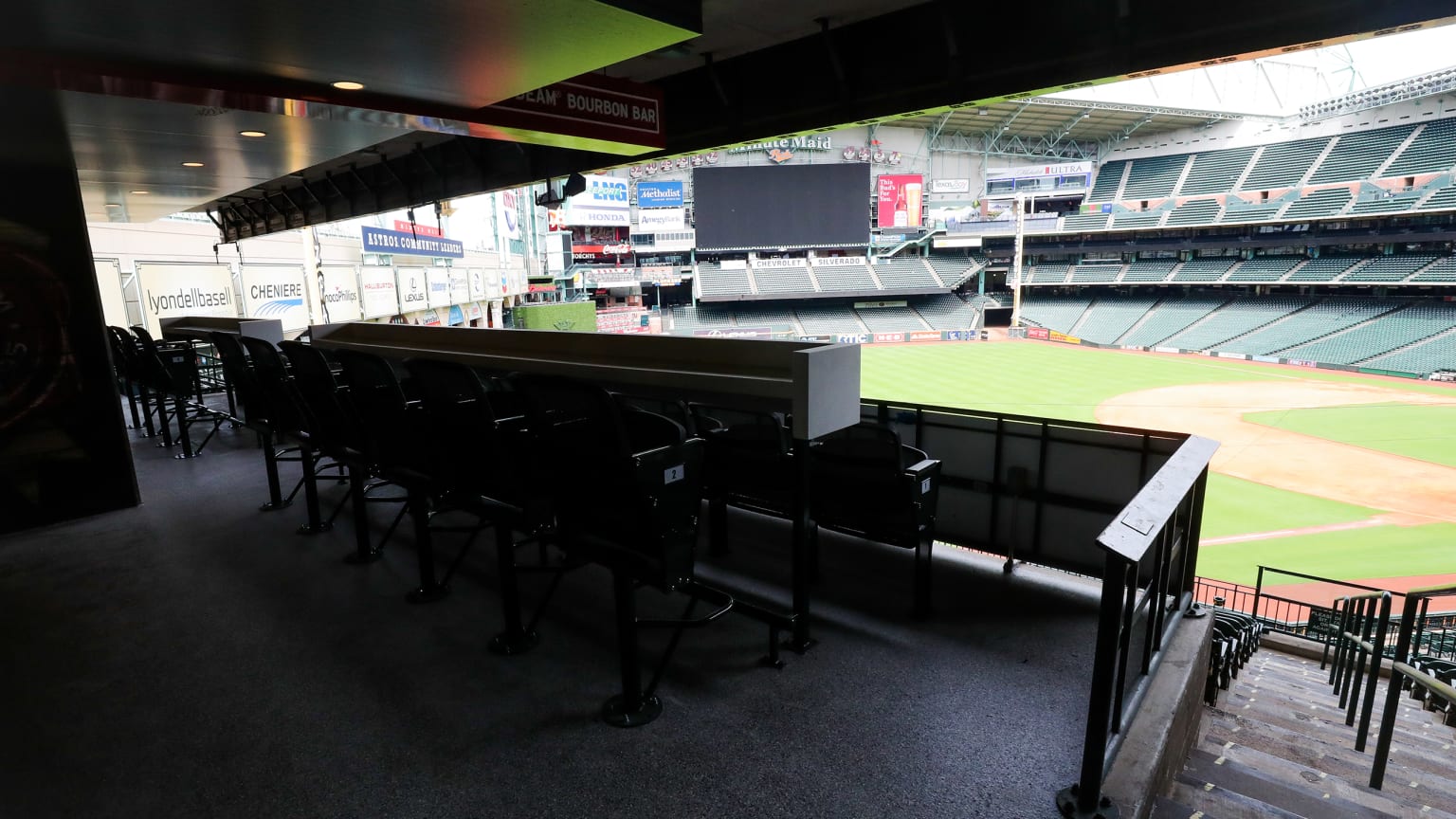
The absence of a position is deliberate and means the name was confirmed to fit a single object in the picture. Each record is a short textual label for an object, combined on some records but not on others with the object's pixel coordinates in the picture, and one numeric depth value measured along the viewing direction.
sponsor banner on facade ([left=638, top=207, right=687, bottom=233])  49.88
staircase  2.75
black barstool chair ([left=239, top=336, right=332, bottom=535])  4.25
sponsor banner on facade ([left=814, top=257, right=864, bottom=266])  49.91
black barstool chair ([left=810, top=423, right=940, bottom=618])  3.42
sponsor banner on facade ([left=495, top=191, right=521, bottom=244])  32.95
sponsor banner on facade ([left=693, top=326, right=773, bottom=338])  43.47
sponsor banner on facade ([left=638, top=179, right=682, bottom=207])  49.31
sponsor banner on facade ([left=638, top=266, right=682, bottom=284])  47.78
